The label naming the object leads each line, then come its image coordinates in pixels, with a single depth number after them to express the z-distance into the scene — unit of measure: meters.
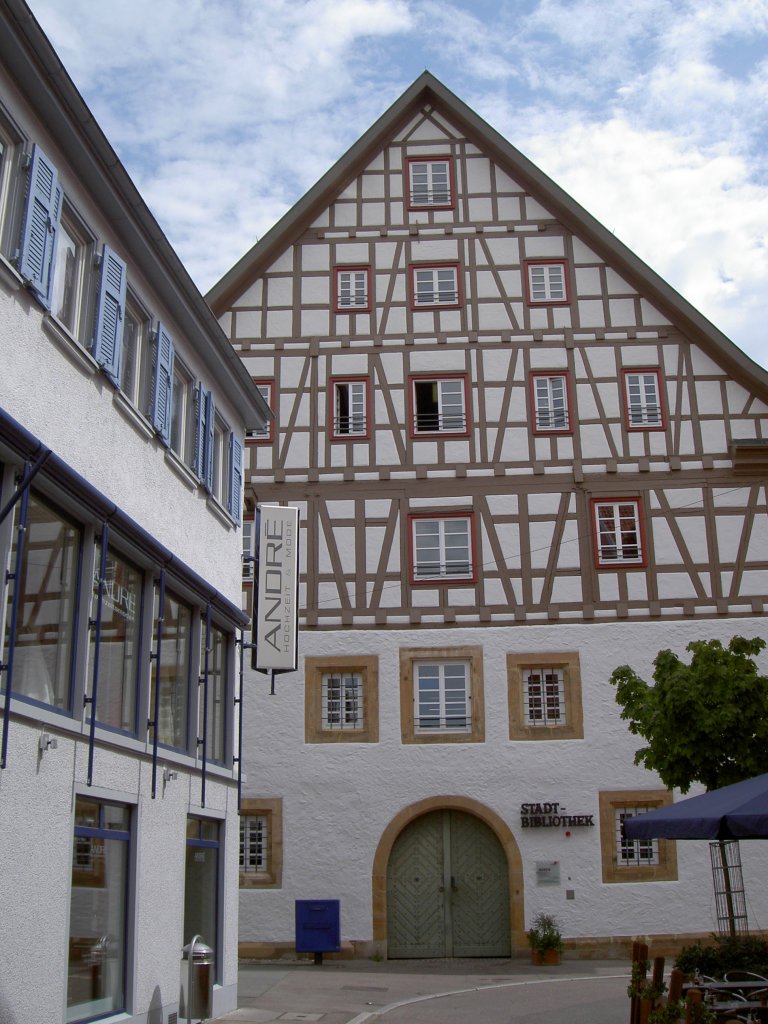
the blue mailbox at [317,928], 20.09
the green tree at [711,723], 13.53
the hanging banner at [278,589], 15.83
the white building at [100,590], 8.79
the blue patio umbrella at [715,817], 9.27
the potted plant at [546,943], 19.84
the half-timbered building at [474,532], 20.75
